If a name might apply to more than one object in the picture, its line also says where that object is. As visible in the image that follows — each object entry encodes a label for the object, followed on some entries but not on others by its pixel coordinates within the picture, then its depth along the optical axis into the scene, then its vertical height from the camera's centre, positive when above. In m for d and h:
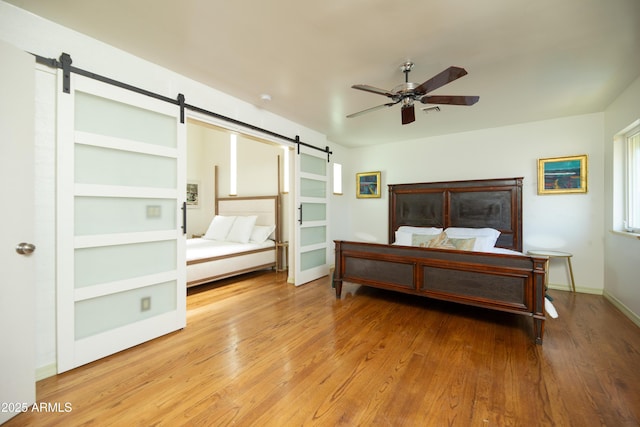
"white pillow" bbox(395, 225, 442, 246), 4.10 -0.31
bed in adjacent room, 3.96 -0.56
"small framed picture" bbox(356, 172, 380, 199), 5.44 +0.59
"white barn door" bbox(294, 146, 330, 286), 4.18 -0.06
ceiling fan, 2.08 +1.04
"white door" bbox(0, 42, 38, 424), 1.46 -0.11
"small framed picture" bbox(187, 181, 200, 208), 6.45 +0.45
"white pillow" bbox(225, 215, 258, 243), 5.05 -0.31
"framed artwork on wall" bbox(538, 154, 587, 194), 3.73 +0.56
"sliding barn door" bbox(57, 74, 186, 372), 1.94 -0.07
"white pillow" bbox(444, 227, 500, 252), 3.50 -0.32
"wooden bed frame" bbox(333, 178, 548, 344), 2.49 -0.50
